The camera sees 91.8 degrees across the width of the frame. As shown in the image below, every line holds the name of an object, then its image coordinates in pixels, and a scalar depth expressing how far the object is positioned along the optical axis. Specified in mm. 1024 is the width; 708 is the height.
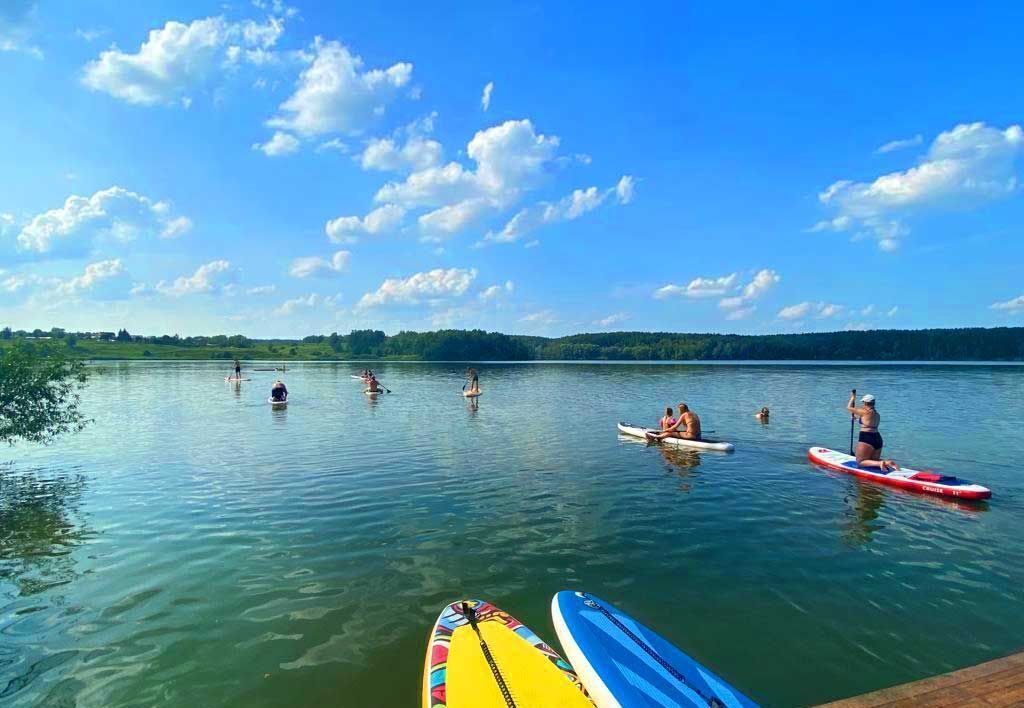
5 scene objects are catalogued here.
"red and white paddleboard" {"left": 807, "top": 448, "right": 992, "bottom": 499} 16102
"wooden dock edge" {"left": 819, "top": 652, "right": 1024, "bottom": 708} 5906
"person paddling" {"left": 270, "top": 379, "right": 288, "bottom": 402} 42969
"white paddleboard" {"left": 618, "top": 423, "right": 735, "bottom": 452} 24239
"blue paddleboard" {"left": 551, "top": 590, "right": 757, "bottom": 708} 6020
